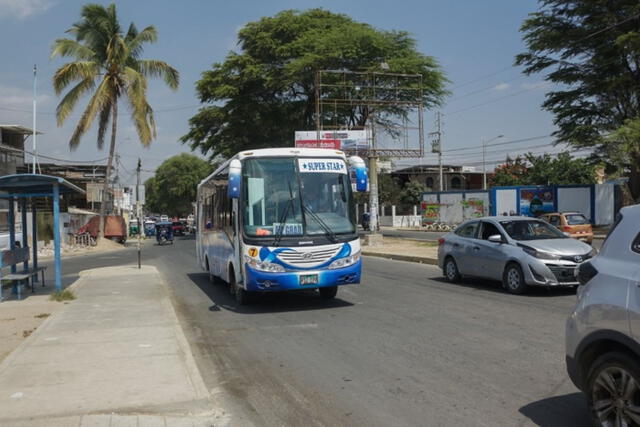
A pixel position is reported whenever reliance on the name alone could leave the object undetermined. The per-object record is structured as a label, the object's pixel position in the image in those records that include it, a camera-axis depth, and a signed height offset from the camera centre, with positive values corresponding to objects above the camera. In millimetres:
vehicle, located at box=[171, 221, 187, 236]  58188 -1225
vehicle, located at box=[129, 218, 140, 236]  65962 -1343
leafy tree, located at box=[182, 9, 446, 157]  37469 +9170
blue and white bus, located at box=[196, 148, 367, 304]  10562 -107
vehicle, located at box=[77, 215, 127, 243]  41156 -748
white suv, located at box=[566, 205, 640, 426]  3957 -858
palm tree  33344 +8279
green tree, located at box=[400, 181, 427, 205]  69500 +1919
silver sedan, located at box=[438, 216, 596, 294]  11320 -895
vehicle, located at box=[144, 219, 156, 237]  68750 -1610
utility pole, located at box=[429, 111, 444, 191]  66581 +7708
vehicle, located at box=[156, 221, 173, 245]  41938 -1153
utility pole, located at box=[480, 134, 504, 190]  68738 +4372
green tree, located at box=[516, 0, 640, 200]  34562 +8395
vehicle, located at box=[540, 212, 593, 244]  25734 -718
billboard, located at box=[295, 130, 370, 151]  34812 +4276
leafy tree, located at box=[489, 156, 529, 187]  66125 +4079
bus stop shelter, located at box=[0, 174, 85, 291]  12664 +649
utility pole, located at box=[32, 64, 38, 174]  42656 +4576
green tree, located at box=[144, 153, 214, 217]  87500 +5180
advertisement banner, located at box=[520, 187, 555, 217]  43375 +650
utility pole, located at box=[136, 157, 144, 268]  20311 +706
